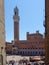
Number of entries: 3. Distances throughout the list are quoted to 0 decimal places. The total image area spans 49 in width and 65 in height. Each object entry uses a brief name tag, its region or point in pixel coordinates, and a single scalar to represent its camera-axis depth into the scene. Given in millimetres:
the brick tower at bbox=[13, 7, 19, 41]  59781
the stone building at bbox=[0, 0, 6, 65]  7727
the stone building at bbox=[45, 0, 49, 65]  12331
